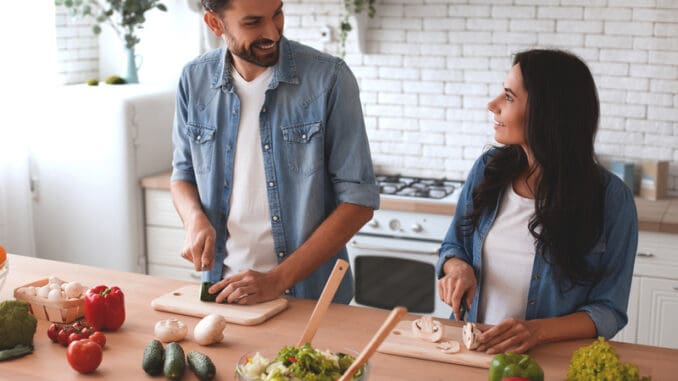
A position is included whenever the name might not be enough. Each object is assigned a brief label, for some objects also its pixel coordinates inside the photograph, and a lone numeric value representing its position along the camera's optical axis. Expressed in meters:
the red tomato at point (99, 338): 2.04
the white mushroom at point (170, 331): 2.10
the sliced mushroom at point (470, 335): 2.03
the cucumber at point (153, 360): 1.92
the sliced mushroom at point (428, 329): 2.09
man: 2.47
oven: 3.98
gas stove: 4.11
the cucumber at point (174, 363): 1.89
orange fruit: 2.18
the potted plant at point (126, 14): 4.63
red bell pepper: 2.17
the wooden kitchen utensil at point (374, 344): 1.52
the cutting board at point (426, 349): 1.99
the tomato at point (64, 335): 2.09
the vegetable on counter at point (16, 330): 2.05
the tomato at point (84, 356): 1.92
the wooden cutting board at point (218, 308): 2.24
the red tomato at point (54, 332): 2.11
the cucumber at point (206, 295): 2.36
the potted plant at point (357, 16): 4.35
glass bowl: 1.69
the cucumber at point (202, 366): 1.88
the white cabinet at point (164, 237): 4.48
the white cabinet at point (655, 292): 3.64
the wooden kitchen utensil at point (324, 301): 1.90
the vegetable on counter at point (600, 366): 1.75
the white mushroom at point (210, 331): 2.07
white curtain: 4.34
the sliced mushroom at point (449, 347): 2.02
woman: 2.21
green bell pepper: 1.79
